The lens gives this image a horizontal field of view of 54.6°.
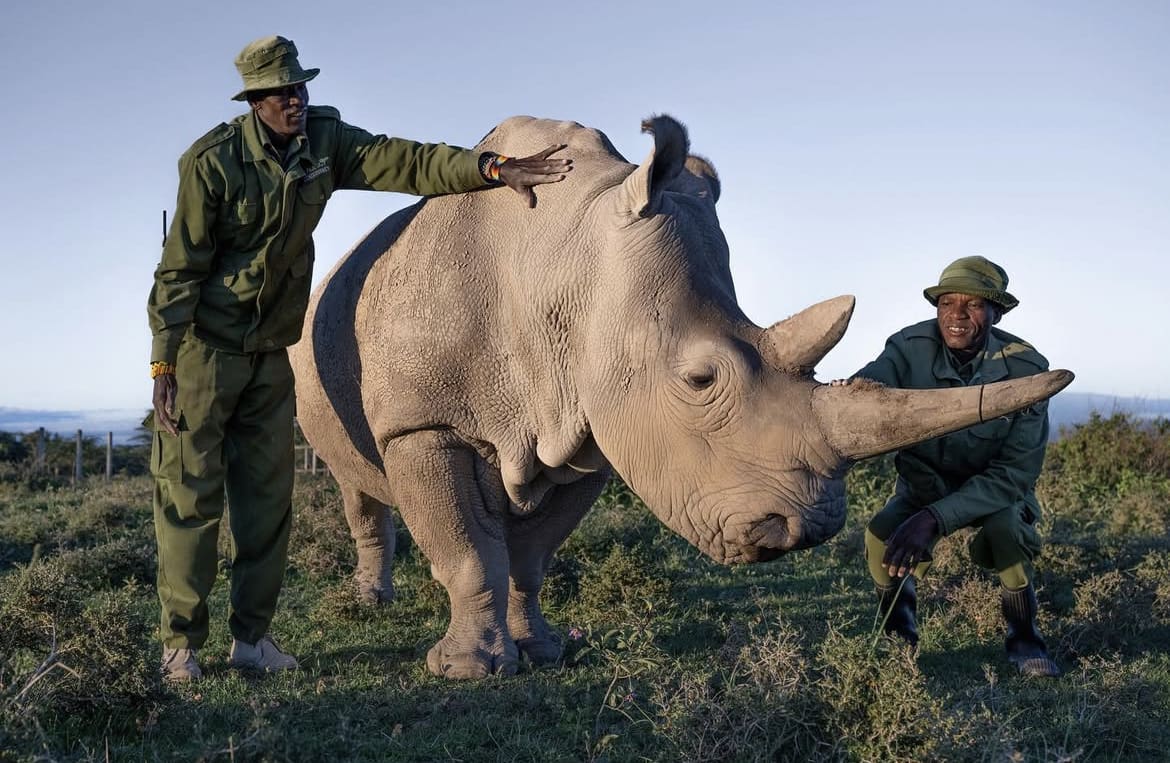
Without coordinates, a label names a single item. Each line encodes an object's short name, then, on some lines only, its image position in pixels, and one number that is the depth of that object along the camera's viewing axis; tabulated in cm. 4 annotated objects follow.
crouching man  523
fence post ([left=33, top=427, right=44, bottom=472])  1449
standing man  482
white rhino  400
